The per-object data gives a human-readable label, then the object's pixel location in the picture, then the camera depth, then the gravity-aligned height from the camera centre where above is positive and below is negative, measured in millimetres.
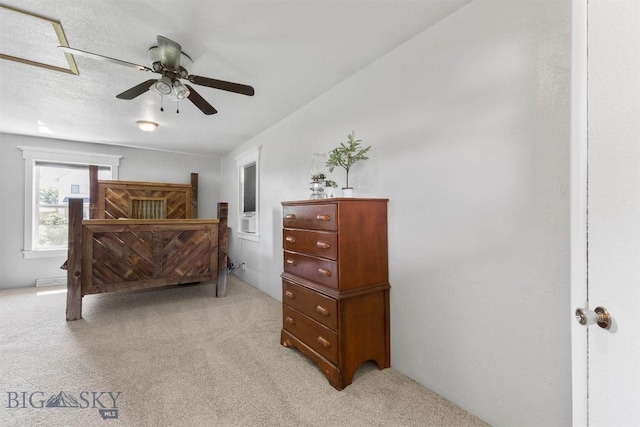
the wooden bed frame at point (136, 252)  3006 -495
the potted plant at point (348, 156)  2105 +459
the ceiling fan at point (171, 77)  1864 +955
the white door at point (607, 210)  764 +19
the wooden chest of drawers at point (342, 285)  1824 -509
